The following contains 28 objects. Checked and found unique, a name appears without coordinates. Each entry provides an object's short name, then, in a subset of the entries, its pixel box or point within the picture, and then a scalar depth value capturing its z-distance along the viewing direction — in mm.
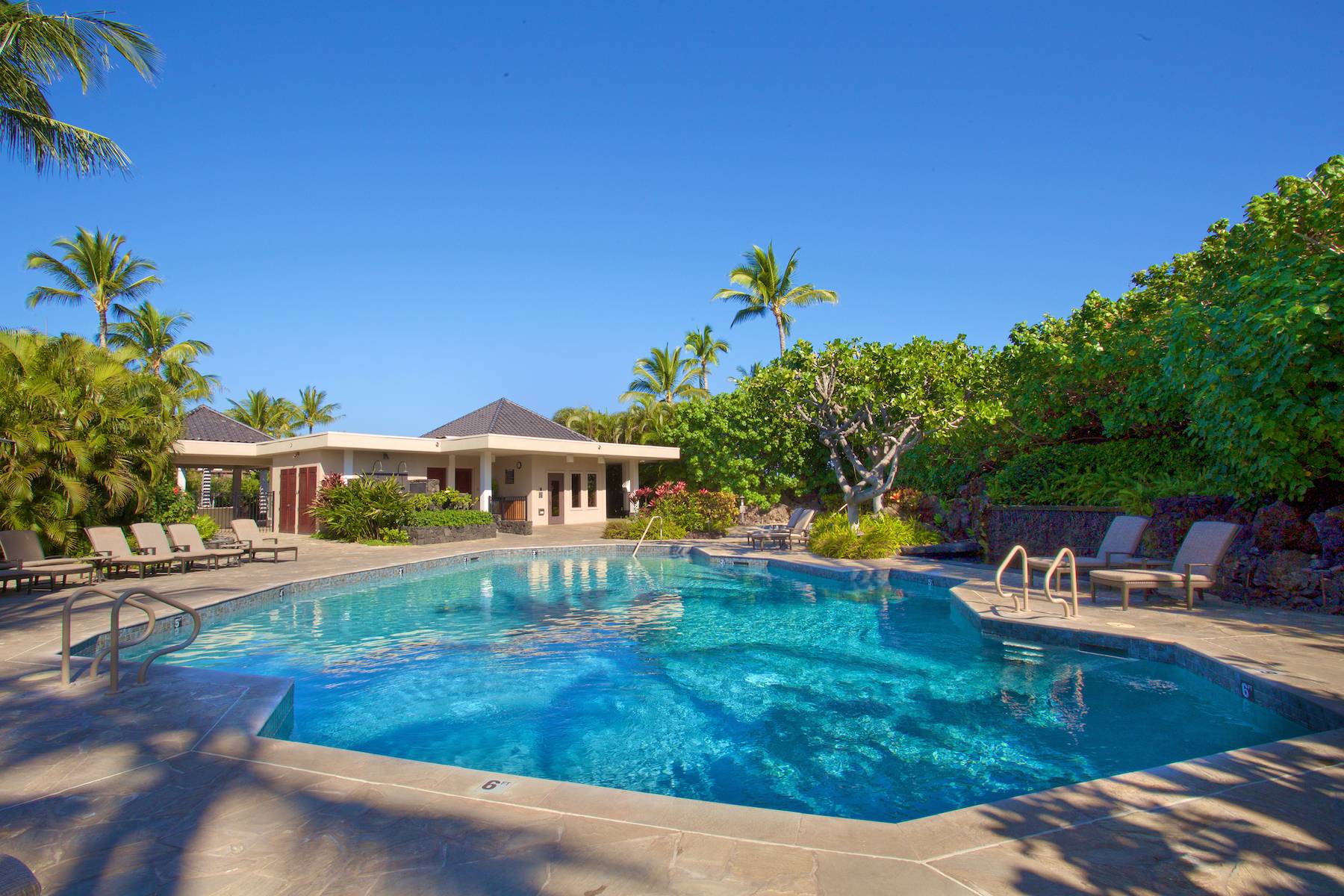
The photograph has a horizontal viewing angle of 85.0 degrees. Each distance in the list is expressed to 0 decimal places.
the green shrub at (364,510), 20453
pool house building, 23438
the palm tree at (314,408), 52719
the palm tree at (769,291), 33375
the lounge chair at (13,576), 9781
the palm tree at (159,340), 30781
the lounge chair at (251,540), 15039
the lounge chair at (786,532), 17172
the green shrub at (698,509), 21094
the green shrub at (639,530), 20484
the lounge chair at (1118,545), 9414
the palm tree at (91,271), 29266
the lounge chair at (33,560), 10383
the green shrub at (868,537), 14547
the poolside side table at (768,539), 17094
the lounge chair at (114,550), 11977
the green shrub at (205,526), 17500
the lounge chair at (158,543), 12734
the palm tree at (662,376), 38156
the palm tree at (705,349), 39031
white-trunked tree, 15836
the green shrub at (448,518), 20531
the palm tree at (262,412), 46656
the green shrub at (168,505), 15617
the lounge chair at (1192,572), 8219
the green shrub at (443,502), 21000
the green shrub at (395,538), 20206
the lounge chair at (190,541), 13523
